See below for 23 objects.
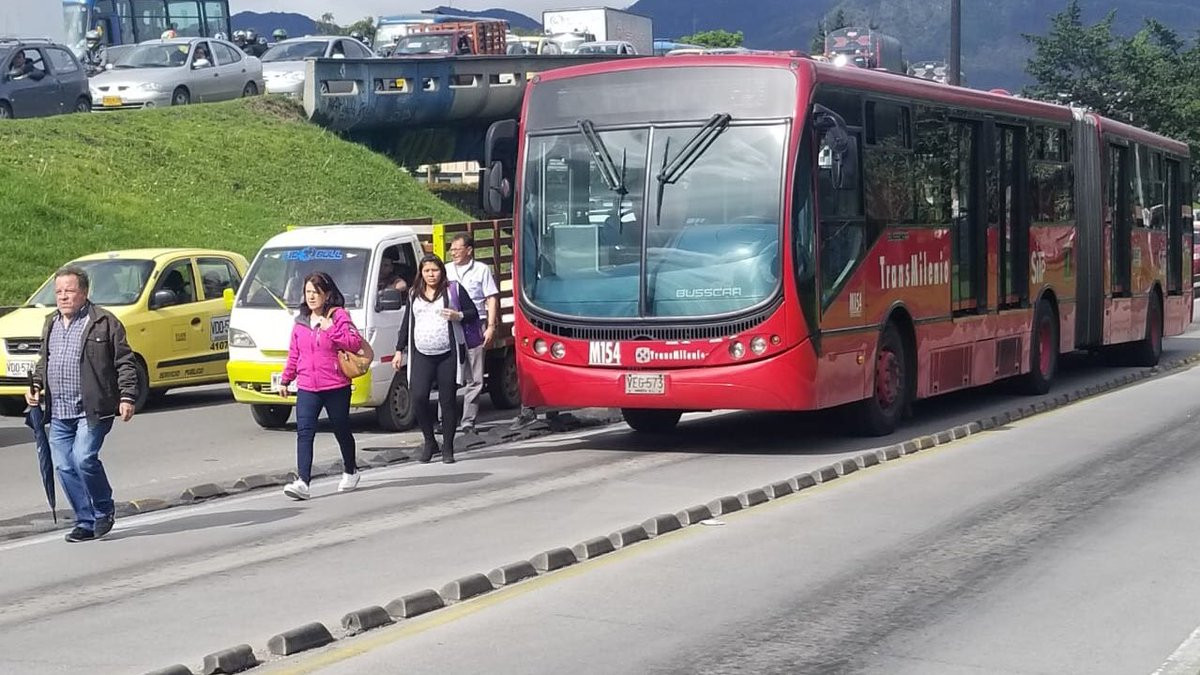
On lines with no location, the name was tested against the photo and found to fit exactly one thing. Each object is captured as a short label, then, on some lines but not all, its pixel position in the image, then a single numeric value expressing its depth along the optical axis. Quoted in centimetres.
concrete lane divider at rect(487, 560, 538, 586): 914
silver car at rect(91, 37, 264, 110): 3950
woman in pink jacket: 1223
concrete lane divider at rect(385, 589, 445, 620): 834
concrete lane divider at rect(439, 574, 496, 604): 874
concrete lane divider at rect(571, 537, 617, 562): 988
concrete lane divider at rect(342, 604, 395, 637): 802
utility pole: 3428
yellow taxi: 1847
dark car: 3522
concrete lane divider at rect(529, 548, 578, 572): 952
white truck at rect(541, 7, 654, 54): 7162
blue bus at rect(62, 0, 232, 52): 5425
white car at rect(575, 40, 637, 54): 5653
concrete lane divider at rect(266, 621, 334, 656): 762
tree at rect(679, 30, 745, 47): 14488
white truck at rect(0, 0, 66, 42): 3834
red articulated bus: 1420
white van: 1664
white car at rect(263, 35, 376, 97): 4400
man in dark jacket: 1053
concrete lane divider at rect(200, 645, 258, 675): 725
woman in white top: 1427
